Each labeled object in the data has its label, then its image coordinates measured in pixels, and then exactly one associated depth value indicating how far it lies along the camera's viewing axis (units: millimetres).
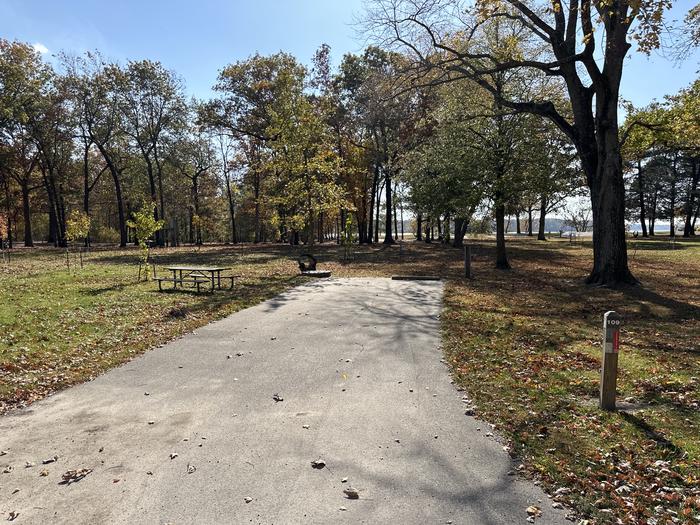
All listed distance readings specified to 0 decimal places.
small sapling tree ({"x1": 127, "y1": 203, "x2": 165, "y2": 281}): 15297
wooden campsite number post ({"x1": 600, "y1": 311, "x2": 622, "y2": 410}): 4695
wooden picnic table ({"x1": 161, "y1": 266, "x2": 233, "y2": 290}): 12688
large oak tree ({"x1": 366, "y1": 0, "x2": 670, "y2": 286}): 13031
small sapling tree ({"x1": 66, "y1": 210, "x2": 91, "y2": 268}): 19094
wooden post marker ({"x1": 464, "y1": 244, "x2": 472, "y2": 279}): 17031
